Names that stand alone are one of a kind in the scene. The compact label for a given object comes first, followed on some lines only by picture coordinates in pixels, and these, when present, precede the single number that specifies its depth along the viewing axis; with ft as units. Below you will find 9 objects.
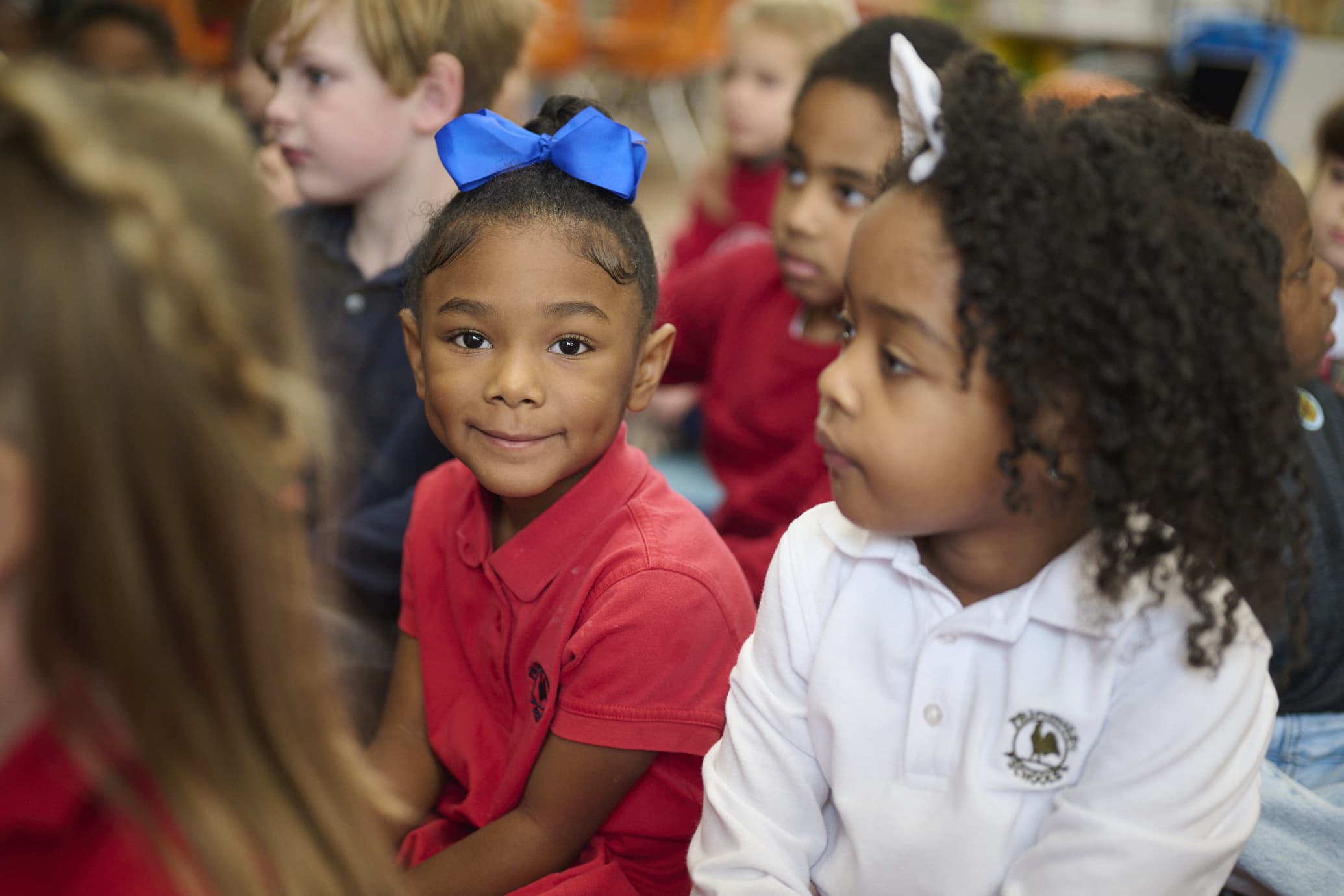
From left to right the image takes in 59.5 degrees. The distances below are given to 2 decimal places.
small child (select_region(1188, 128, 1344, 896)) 3.41
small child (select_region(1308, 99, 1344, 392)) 5.74
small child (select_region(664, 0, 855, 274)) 9.23
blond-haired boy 5.17
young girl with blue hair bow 3.46
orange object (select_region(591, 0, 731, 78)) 15.88
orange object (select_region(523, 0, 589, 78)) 15.10
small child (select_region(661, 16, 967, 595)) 5.21
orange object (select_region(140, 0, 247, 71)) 11.59
